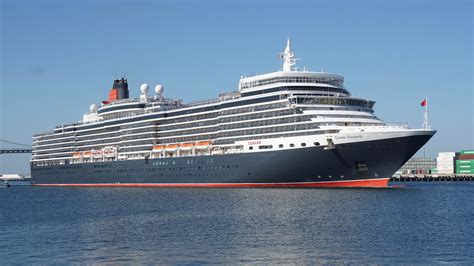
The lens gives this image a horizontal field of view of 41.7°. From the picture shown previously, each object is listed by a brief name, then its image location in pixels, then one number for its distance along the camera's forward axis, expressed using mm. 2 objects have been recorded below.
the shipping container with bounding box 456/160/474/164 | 194638
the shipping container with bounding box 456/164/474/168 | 194600
